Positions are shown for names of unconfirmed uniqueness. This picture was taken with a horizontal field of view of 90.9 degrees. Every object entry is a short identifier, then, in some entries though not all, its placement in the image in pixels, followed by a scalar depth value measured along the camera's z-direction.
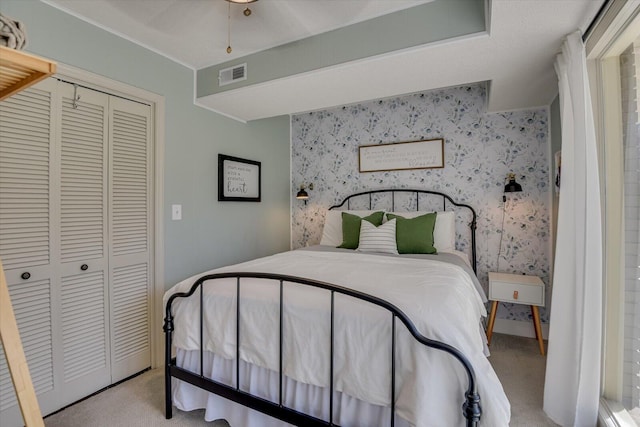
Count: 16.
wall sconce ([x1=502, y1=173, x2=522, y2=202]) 2.67
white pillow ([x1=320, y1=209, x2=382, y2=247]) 3.27
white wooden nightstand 2.49
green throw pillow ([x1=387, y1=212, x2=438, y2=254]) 2.68
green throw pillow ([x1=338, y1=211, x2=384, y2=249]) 2.96
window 1.46
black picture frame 2.93
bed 1.11
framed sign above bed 3.21
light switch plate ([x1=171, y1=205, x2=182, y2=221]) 2.50
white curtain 1.52
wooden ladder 0.67
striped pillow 2.71
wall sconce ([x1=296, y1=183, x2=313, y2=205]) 3.62
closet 1.71
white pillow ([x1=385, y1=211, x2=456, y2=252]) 2.83
